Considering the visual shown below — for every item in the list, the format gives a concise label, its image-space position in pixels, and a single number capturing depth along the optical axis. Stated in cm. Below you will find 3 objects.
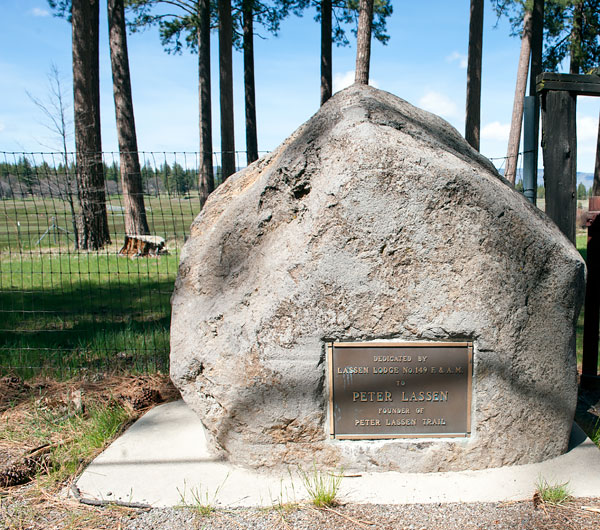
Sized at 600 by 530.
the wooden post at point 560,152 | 367
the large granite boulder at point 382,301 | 260
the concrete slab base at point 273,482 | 256
